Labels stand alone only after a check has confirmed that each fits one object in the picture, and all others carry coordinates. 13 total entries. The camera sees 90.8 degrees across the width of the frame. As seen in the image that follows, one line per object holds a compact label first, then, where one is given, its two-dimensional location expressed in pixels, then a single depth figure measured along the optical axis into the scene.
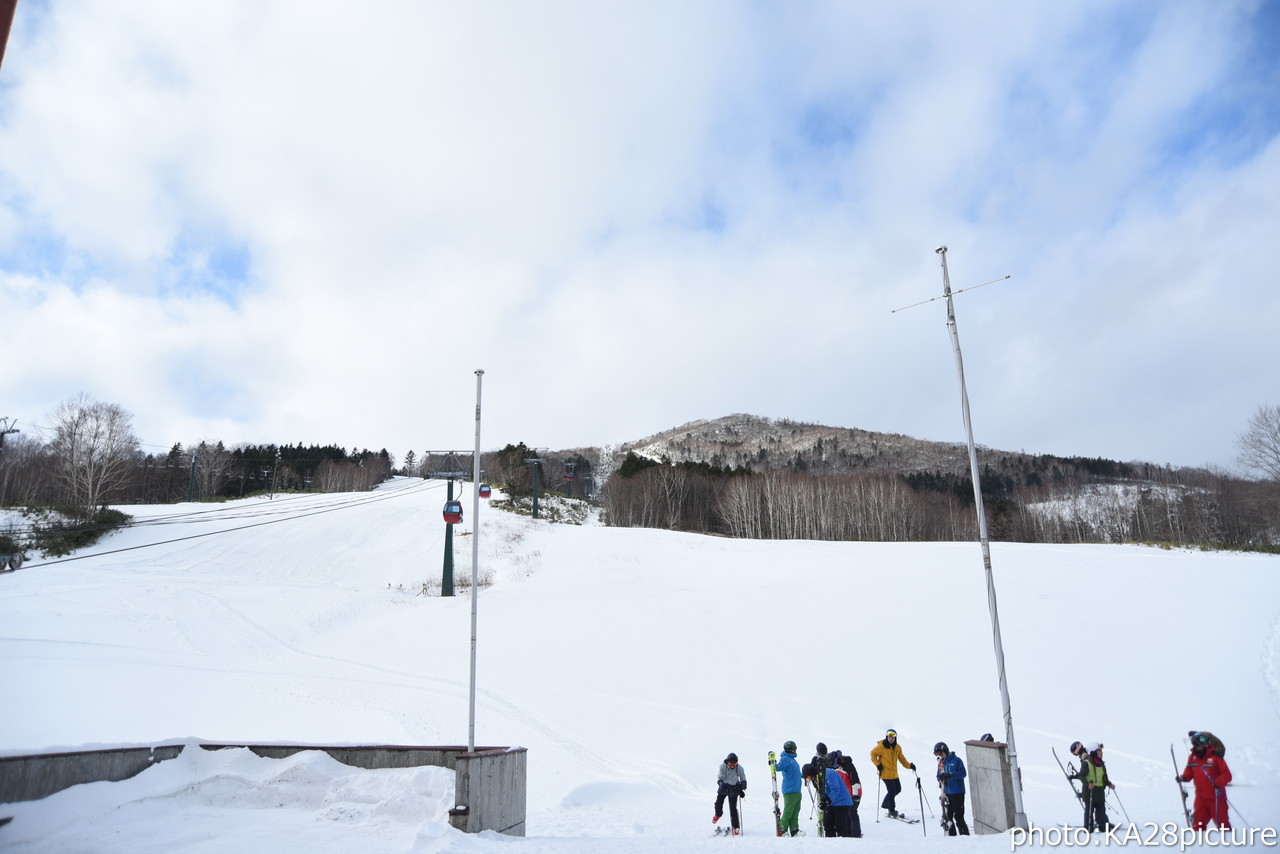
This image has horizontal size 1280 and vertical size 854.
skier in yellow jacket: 12.02
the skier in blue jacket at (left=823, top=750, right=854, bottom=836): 10.36
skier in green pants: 10.99
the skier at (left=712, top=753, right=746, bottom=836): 11.02
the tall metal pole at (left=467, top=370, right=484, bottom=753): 12.60
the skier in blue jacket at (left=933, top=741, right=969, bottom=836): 10.86
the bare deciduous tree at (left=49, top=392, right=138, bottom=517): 45.88
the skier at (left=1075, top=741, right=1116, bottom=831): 9.80
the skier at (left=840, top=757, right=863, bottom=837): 10.71
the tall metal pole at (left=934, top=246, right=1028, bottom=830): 9.77
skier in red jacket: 8.22
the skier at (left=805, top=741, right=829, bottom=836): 10.73
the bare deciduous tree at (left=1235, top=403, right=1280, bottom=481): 47.06
